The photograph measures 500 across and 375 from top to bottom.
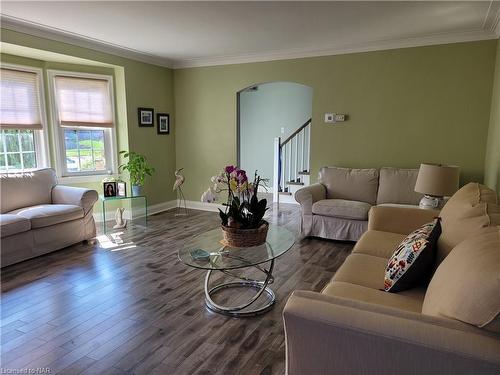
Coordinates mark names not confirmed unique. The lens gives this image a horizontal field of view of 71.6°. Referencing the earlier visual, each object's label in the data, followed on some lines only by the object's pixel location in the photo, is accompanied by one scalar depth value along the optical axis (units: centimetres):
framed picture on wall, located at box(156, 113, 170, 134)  583
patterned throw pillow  184
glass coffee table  247
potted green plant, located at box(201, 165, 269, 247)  258
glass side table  543
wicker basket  256
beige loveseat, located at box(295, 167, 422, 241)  420
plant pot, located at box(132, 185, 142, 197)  498
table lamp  335
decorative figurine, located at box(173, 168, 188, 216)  555
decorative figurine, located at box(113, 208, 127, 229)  494
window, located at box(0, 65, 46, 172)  434
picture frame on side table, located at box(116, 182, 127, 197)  487
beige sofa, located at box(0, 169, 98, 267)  345
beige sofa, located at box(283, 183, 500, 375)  115
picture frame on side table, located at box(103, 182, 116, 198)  481
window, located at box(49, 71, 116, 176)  488
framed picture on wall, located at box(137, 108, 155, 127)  548
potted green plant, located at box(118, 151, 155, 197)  500
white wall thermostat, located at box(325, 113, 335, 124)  497
